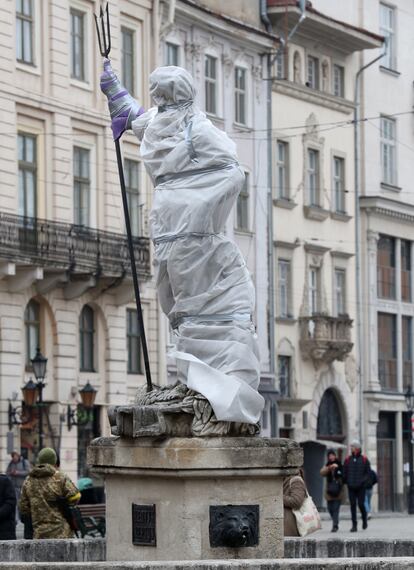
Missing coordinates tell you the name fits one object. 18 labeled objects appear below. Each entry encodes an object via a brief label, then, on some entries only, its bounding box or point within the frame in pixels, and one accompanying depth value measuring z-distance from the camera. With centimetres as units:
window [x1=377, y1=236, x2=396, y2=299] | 6081
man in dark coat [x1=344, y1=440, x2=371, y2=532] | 3678
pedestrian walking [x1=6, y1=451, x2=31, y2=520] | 3816
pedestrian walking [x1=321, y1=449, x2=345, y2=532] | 3744
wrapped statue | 1385
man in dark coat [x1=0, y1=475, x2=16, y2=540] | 1817
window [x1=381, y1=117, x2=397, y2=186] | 6119
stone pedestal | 1334
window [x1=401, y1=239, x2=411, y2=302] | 6253
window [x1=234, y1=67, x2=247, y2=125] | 5344
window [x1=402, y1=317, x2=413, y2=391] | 6209
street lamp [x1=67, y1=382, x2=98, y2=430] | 4231
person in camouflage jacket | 1780
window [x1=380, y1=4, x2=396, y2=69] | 6197
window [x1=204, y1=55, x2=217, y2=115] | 5183
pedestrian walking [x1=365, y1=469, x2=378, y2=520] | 3725
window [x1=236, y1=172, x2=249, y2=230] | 5338
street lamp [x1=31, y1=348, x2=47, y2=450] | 3784
